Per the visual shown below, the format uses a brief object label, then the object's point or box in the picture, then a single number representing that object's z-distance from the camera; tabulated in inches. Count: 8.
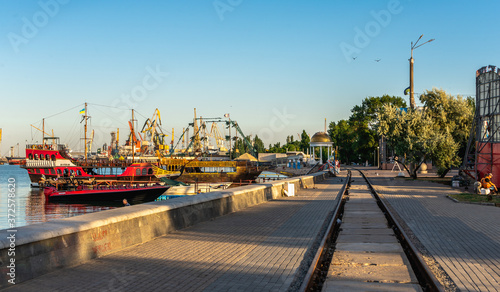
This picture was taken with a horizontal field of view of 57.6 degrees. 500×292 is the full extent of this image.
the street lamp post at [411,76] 2554.4
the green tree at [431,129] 1747.0
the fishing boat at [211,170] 3218.0
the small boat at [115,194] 1780.3
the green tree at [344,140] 5641.2
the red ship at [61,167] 2832.2
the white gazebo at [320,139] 4420.8
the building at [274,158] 6820.9
